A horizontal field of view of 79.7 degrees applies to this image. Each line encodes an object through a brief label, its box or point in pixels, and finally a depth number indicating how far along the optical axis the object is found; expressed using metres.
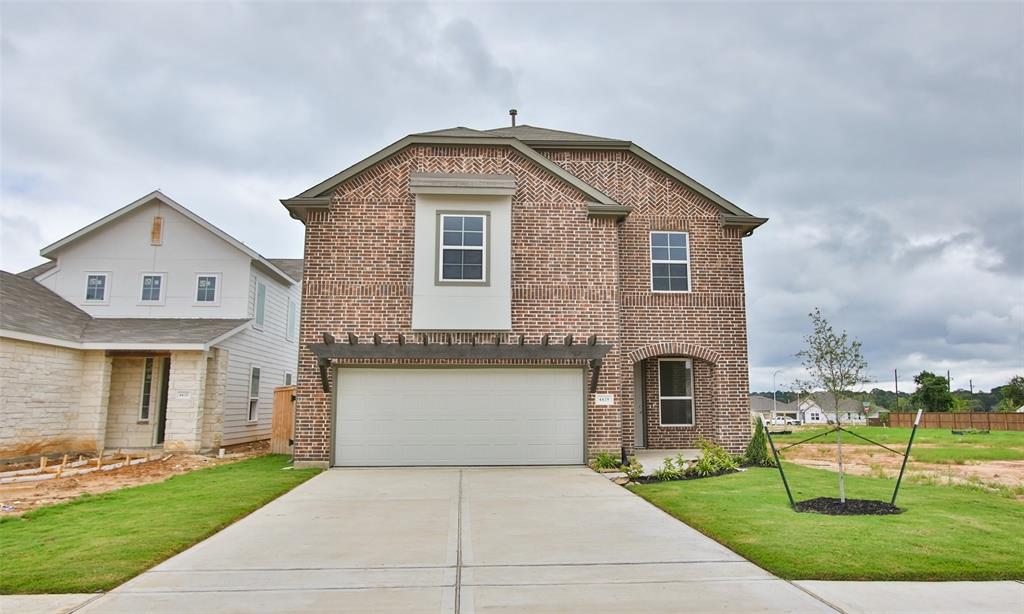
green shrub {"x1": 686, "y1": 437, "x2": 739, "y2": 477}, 12.52
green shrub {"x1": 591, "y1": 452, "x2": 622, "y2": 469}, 13.46
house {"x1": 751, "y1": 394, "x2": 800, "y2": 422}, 87.50
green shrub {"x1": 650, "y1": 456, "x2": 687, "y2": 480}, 12.00
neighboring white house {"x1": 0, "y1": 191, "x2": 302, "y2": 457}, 15.95
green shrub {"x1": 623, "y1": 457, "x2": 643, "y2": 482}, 11.96
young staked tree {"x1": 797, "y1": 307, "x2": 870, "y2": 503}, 8.69
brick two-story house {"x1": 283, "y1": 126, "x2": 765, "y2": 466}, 13.68
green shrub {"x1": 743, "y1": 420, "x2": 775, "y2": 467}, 13.68
